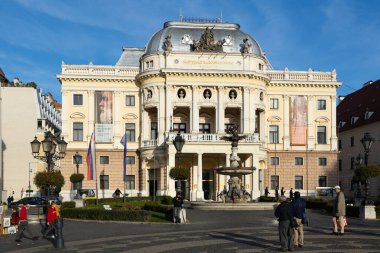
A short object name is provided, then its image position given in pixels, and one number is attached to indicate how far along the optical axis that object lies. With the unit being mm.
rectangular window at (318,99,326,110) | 80188
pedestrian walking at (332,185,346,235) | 25641
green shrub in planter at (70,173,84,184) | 58859
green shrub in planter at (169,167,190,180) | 48344
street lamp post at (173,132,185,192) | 37125
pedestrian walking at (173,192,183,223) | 33688
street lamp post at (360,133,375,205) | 37134
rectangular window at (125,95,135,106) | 78000
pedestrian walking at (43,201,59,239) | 24636
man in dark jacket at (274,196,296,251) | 20547
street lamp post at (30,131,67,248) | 32750
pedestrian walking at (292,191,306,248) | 21750
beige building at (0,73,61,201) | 92125
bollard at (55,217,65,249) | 22500
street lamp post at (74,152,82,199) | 73594
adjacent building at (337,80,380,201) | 84500
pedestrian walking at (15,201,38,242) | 25594
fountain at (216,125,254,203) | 49875
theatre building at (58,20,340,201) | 73750
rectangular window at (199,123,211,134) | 77188
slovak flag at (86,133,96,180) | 50156
